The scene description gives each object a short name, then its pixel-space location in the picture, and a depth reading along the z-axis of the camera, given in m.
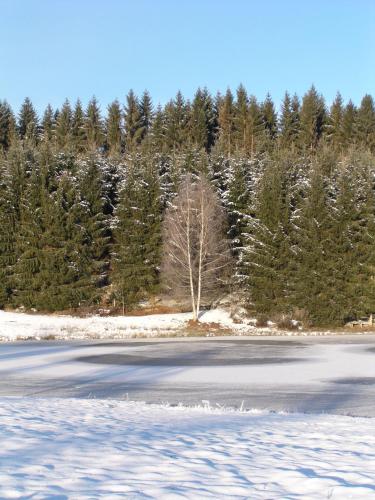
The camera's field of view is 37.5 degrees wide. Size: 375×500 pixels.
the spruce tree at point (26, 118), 87.56
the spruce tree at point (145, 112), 88.38
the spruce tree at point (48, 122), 86.11
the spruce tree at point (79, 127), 81.75
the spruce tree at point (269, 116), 86.38
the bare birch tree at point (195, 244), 43.31
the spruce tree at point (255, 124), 81.38
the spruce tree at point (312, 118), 82.50
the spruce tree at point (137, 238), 46.78
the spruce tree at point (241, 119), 82.69
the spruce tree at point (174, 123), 81.00
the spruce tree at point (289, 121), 83.18
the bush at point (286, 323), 40.91
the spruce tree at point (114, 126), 83.82
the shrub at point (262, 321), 41.32
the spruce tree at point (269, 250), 44.28
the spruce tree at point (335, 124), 82.32
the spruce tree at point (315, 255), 42.88
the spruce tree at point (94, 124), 83.38
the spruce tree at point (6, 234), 47.19
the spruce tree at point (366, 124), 80.50
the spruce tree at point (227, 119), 84.38
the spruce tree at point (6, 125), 83.34
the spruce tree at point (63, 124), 81.06
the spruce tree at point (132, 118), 85.94
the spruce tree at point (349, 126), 82.42
